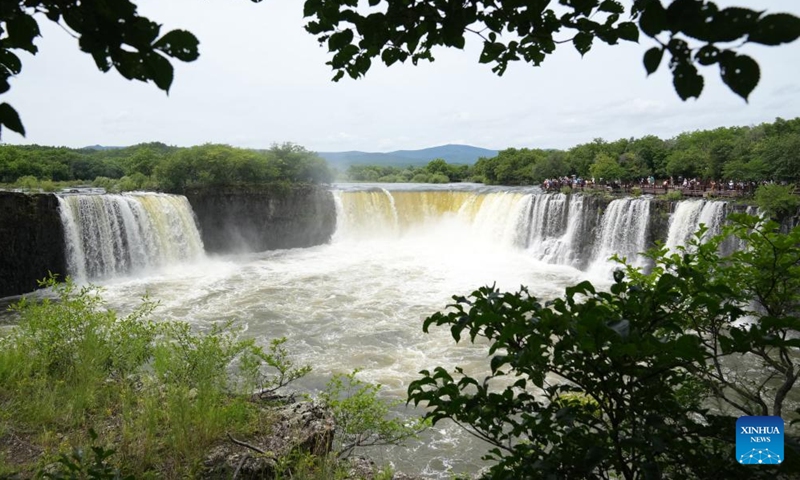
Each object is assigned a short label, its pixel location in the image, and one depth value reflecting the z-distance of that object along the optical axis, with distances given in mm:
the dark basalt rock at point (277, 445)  3975
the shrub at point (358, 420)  4797
